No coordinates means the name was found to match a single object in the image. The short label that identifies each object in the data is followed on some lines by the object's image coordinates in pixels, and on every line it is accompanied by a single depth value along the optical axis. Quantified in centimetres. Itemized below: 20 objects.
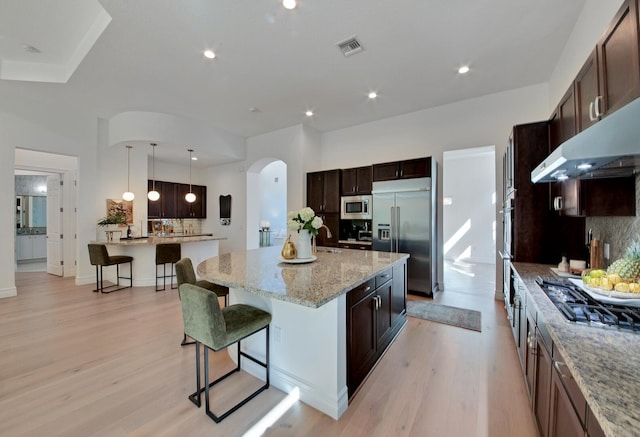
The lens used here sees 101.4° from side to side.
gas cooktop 118
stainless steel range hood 111
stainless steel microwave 493
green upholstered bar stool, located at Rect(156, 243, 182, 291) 462
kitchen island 173
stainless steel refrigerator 421
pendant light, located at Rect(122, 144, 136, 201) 529
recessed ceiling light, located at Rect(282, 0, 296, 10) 234
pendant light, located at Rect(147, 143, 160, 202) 568
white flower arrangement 256
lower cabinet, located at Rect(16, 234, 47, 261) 725
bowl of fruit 142
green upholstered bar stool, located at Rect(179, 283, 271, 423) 165
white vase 269
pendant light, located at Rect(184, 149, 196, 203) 635
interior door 589
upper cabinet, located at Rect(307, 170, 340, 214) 528
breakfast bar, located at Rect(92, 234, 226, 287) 493
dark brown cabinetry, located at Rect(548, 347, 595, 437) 89
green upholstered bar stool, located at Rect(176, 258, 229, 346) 244
